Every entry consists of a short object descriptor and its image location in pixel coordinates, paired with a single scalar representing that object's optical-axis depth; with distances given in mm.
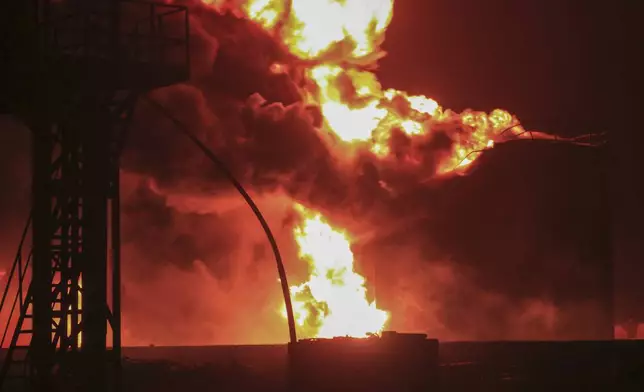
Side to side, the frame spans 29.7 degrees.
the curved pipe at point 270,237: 49453
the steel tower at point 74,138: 44281
